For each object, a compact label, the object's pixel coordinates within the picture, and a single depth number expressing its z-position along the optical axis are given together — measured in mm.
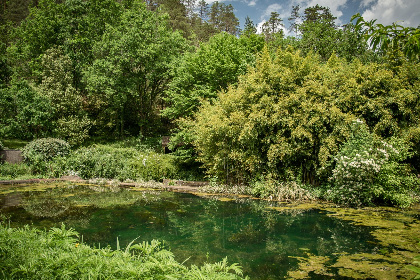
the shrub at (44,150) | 17331
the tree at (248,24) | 37081
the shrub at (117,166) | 16656
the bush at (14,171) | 16031
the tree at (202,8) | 50625
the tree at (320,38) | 26300
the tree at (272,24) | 42681
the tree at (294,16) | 43500
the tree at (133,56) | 22375
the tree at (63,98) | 22016
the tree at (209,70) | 18188
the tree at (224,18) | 44938
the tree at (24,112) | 20484
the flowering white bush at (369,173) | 10773
